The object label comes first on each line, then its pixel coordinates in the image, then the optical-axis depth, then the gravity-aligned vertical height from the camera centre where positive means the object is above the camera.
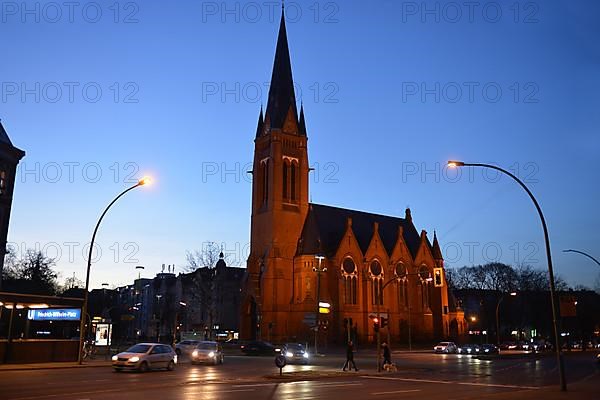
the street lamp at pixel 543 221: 20.92 +4.05
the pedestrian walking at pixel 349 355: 30.30 -1.30
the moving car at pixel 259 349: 51.66 -1.72
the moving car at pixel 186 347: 49.51 -1.52
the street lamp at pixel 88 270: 29.04 +3.29
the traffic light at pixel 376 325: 33.53 +0.32
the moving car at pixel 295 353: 40.72 -1.68
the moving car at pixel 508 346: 81.12 -2.13
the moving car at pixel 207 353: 36.22 -1.51
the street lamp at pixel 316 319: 46.44 +0.90
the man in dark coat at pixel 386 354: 31.19 -1.28
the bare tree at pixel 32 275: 72.56 +7.62
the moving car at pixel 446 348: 64.25 -1.93
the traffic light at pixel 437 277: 34.59 +3.28
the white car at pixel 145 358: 26.64 -1.38
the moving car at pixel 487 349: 62.10 -1.97
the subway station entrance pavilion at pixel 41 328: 31.03 +0.05
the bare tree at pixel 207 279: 79.12 +7.34
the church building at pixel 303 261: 71.31 +9.26
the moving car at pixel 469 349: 62.24 -1.99
